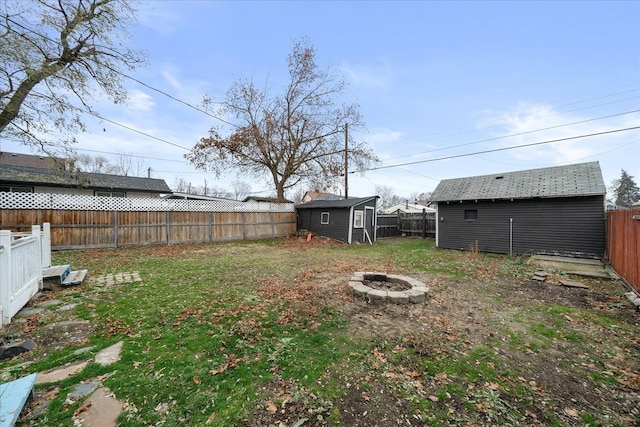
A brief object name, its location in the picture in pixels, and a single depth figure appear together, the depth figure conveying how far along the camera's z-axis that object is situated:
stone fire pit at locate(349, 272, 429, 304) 4.34
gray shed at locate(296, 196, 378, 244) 13.57
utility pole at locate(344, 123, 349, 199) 15.24
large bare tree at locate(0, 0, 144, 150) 5.91
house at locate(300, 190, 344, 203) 42.01
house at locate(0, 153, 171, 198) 13.27
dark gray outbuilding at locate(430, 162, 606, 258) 8.50
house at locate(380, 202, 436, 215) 27.57
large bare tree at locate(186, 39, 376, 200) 16.34
